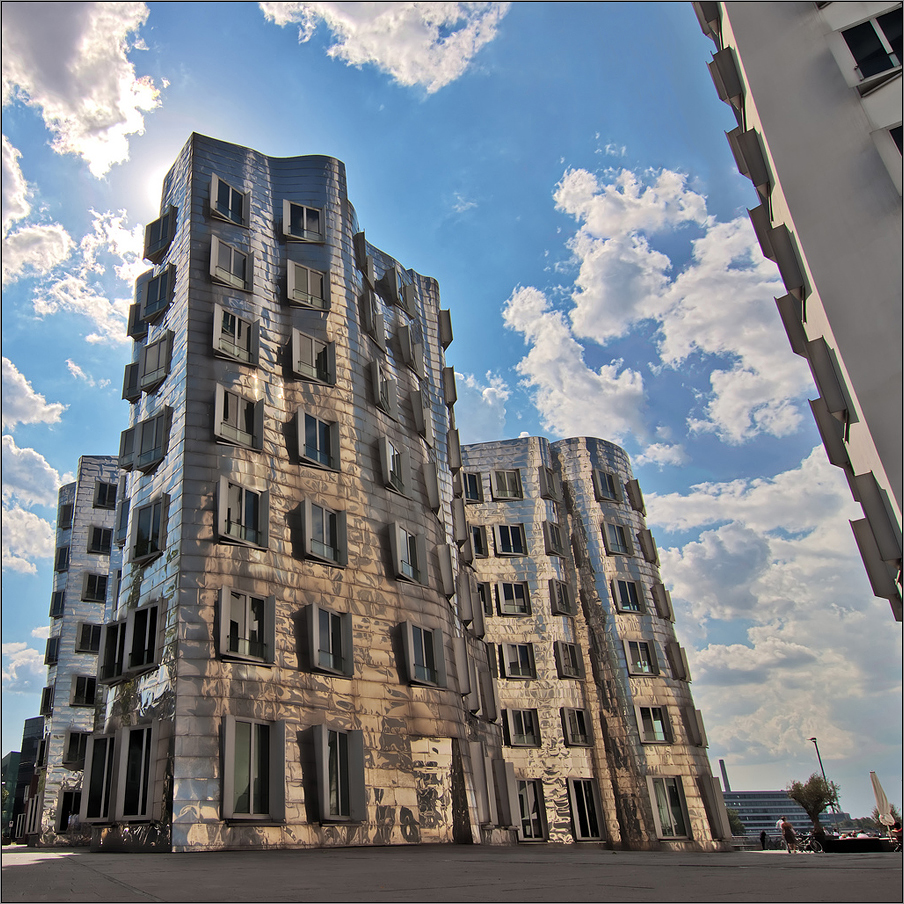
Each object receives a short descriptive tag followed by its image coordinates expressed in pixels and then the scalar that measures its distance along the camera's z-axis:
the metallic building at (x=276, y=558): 20.09
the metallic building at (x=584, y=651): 39.91
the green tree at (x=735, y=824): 102.24
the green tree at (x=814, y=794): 70.88
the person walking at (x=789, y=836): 30.97
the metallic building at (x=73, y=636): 38.47
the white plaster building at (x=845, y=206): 17.66
